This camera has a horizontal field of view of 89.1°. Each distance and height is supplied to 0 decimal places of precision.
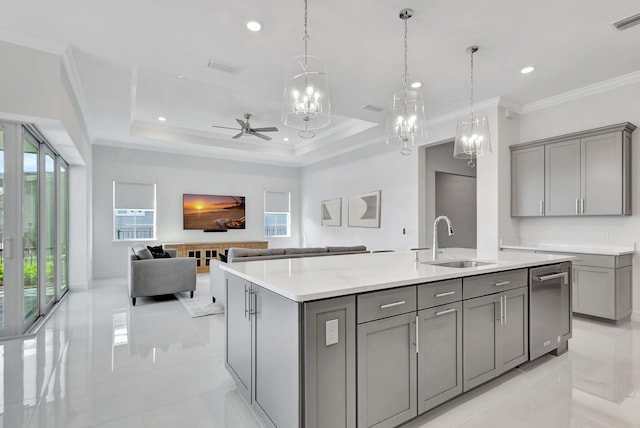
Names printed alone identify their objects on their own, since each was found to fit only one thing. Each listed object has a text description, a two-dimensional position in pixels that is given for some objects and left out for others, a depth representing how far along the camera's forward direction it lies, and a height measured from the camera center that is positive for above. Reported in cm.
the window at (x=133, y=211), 718 +8
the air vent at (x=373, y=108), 500 +165
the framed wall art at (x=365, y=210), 684 +8
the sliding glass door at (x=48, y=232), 405 -23
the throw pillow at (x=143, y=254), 501 -61
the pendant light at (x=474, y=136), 342 +82
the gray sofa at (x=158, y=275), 477 -92
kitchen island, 158 -71
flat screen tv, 788 +5
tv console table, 736 -82
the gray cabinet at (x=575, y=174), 389 +51
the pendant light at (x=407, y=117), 315 +95
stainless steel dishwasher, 268 -84
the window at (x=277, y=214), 912 +0
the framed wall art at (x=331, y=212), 798 +4
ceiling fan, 558 +147
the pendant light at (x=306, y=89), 247 +96
